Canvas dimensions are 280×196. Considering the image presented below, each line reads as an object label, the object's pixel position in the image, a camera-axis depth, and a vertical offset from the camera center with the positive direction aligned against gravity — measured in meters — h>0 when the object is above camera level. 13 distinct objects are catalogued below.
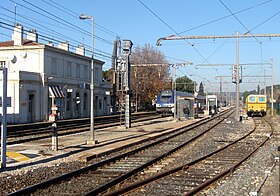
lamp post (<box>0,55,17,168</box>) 13.20 -0.19
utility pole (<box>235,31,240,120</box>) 45.28 +2.65
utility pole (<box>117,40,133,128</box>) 32.50 +2.73
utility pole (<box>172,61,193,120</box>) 45.81 +0.40
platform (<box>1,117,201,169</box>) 15.66 -1.84
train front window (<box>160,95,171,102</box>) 59.13 +1.22
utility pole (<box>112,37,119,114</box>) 73.16 +1.19
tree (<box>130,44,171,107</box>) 77.56 +5.71
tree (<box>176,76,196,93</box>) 107.15 +5.33
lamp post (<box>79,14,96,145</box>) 20.81 +0.98
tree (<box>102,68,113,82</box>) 98.19 +7.54
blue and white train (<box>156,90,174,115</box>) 58.84 +0.65
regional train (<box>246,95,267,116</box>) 60.66 +0.39
